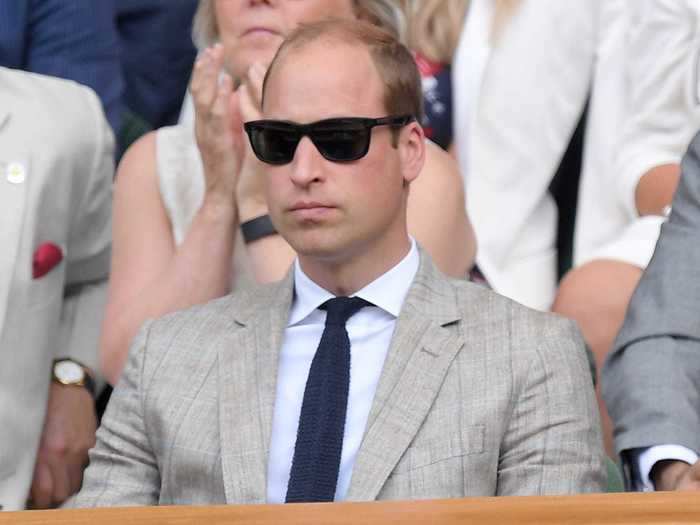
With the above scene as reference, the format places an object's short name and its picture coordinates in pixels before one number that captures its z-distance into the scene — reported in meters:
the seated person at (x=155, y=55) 8.42
